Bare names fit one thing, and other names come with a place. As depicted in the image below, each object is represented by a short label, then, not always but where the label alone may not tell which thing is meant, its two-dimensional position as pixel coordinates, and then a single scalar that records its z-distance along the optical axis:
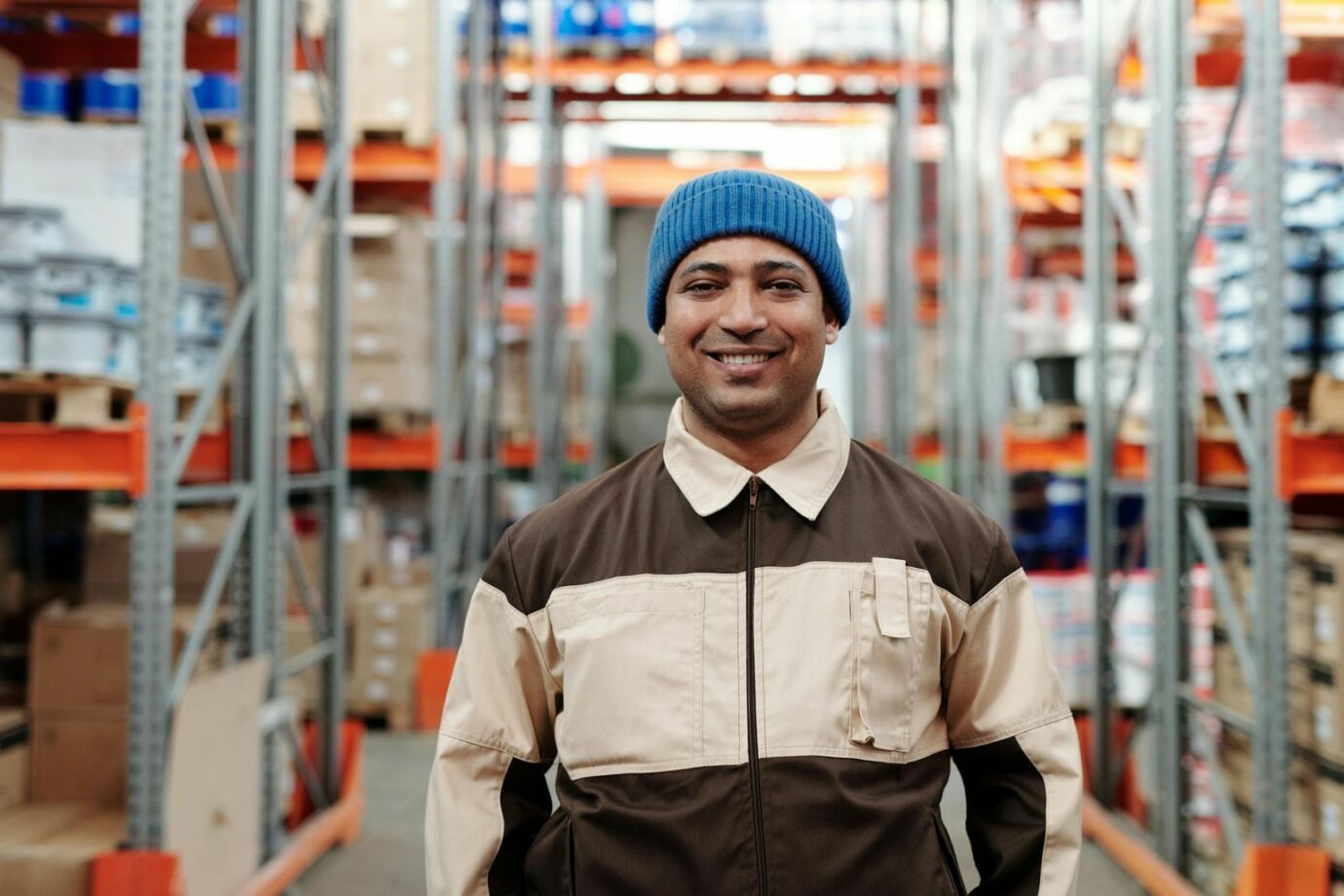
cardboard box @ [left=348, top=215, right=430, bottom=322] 6.23
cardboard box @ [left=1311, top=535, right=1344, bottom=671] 3.52
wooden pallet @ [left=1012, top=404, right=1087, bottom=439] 6.21
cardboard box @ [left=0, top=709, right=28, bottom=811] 3.65
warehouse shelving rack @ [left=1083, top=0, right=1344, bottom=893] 3.43
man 1.54
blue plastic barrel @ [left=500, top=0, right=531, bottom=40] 8.50
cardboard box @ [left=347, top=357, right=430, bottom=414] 6.25
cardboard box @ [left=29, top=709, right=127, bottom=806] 3.76
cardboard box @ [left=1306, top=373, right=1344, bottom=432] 3.59
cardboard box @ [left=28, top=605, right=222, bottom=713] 3.73
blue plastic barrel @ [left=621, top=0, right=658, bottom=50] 8.22
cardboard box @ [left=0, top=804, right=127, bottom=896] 3.22
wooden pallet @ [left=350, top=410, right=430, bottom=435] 6.30
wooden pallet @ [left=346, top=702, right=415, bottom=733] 6.42
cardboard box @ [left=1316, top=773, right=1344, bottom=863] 3.49
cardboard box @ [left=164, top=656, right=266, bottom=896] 3.21
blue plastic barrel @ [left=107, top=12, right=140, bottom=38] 5.11
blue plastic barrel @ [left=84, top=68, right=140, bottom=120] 5.45
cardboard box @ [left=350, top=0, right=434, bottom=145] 6.20
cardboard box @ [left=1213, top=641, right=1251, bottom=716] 4.13
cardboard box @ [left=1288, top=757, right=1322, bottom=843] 3.66
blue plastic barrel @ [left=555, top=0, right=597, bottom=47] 8.34
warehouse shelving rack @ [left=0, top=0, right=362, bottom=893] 3.14
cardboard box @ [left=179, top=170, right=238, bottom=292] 4.26
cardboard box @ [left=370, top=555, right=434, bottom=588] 7.10
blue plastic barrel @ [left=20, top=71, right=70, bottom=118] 5.35
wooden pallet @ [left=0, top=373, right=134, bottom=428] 3.20
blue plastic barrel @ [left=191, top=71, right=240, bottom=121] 5.70
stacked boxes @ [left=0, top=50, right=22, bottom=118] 4.56
